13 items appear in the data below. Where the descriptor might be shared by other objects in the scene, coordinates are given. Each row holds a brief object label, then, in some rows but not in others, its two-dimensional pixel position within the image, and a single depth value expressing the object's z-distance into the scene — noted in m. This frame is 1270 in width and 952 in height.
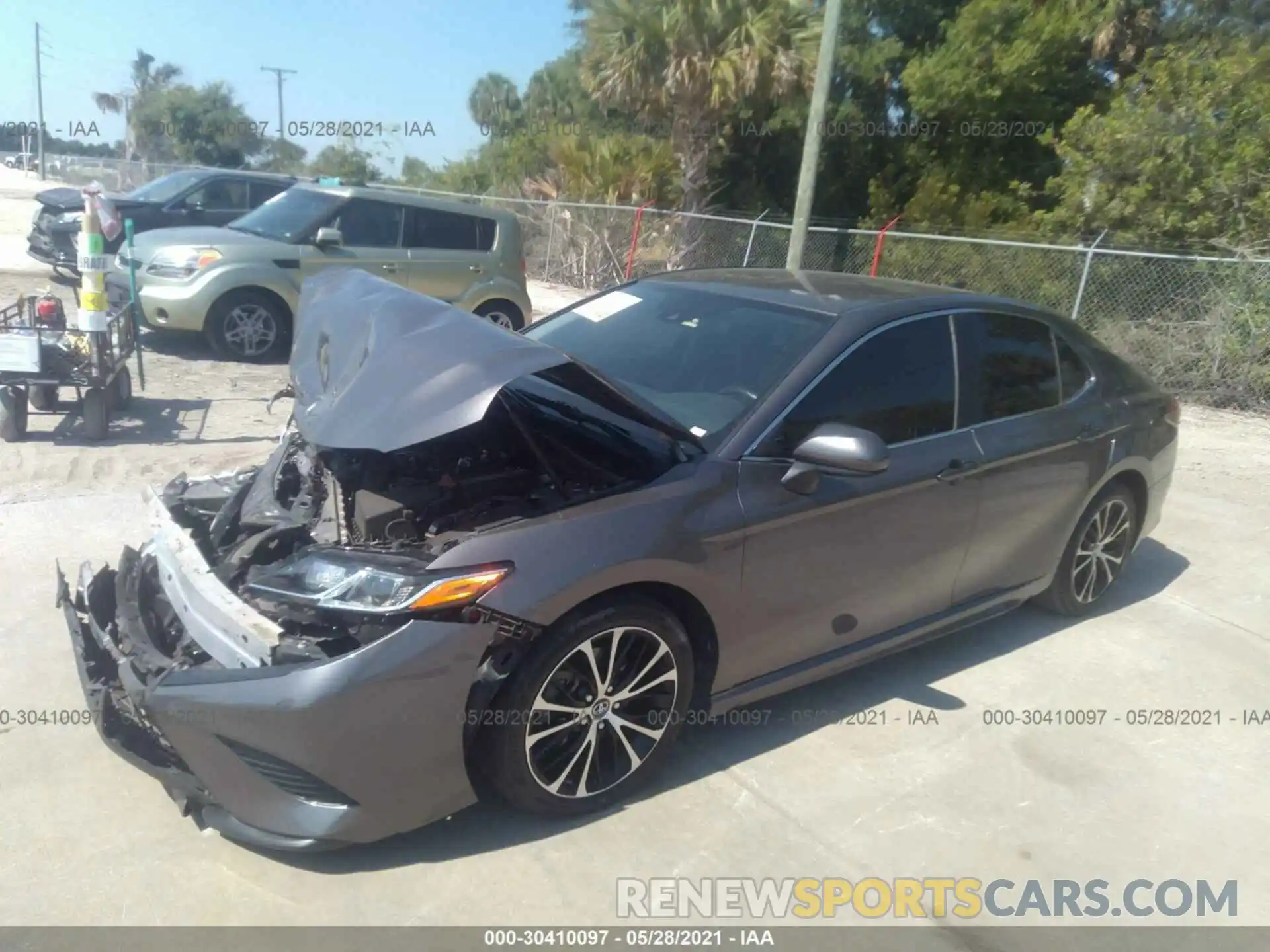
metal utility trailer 6.51
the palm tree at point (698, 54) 17.39
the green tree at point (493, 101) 53.50
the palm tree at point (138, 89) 56.66
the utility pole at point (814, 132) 11.98
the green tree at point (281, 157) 47.22
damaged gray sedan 2.87
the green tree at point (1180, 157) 12.54
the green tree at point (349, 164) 39.56
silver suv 9.51
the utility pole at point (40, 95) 45.12
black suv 13.28
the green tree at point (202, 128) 48.72
